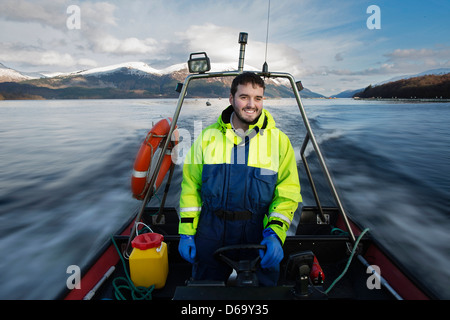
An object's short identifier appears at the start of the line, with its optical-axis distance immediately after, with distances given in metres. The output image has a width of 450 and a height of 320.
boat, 1.69
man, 1.69
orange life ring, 2.31
